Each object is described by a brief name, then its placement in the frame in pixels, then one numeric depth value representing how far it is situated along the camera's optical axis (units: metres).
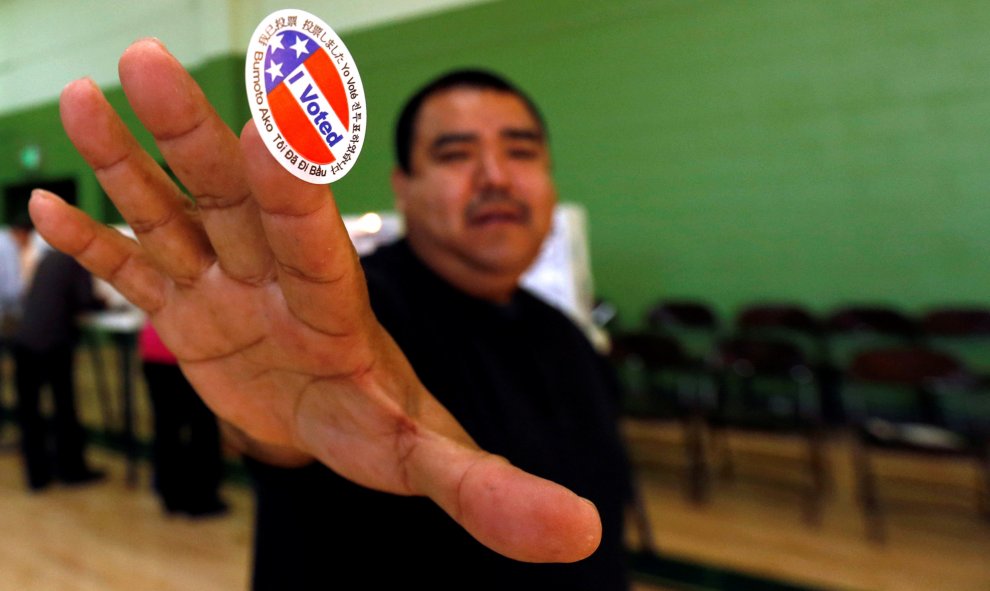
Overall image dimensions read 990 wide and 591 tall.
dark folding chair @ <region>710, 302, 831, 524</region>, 2.84
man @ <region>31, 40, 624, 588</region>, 0.23
